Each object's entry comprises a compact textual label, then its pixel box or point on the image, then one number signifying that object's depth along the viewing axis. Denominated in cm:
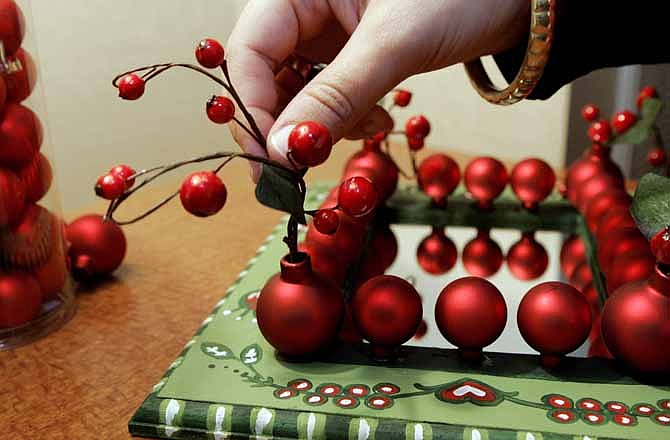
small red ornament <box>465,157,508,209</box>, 53
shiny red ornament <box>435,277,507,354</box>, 35
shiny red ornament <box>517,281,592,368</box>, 34
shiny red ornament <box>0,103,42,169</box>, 40
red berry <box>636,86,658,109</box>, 55
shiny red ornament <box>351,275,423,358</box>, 35
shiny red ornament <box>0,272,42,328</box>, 41
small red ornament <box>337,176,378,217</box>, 31
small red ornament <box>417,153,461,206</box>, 54
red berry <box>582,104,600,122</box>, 56
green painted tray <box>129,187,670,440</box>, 30
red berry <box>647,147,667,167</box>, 54
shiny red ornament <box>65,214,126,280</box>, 48
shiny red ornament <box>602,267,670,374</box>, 32
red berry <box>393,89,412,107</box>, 53
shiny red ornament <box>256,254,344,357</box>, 34
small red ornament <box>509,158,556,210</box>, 53
